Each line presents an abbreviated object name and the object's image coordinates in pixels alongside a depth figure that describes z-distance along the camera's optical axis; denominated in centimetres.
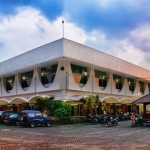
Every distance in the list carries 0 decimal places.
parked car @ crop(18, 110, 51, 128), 1601
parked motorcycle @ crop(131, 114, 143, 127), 1713
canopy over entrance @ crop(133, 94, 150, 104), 1764
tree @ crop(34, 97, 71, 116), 1884
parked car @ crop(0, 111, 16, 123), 1901
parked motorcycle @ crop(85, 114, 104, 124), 1976
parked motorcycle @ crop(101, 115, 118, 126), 1669
